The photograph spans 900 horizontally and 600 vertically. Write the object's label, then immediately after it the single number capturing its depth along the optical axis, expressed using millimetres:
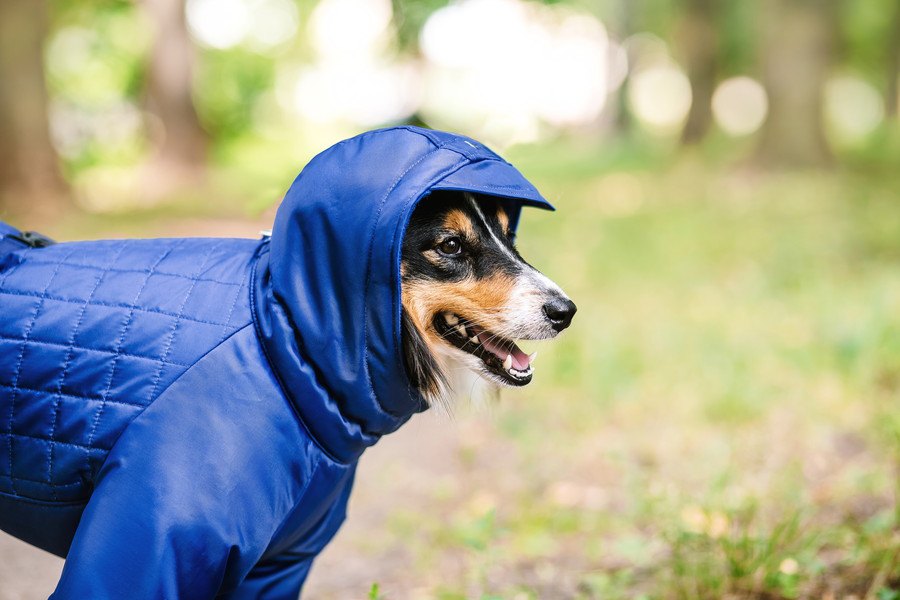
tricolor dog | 2033
